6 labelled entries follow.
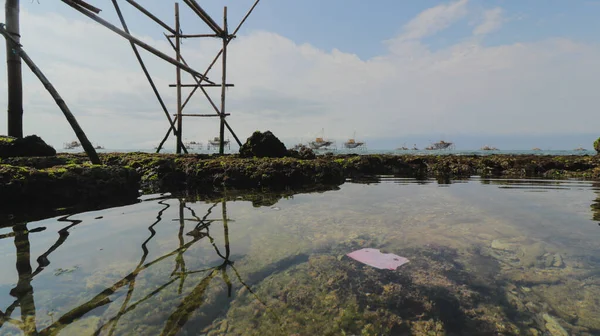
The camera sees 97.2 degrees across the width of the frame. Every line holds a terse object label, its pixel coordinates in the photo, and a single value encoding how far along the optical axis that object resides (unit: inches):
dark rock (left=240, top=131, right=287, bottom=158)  402.6
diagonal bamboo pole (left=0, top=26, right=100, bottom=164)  217.8
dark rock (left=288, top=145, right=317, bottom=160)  441.4
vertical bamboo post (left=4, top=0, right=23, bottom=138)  235.8
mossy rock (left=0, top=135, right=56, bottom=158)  230.5
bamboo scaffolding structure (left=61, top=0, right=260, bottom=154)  381.1
